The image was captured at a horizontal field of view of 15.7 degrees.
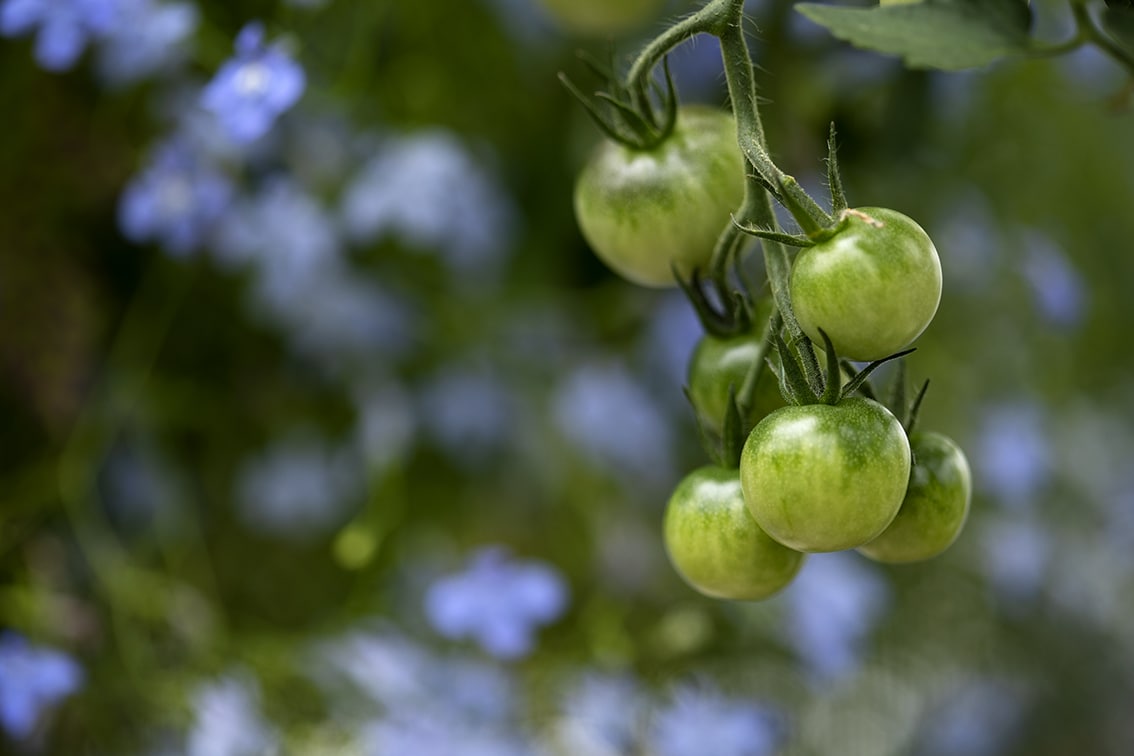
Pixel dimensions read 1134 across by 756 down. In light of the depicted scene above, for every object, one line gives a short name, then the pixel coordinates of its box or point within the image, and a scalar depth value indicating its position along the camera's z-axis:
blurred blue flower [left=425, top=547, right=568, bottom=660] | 1.01
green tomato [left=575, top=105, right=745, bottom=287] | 0.79
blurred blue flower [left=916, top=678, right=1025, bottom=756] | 1.64
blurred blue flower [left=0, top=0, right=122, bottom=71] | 0.94
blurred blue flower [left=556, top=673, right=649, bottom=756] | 1.06
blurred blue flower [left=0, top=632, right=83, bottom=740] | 0.96
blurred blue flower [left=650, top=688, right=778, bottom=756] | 1.03
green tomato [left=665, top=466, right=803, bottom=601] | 0.77
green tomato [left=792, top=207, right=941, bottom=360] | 0.74
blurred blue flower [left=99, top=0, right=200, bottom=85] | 0.96
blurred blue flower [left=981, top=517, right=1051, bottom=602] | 1.42
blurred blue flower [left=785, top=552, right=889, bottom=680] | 1.16
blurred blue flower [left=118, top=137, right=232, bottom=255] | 1.05
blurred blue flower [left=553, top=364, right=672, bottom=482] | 1.20
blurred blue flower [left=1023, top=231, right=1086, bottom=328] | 1.26
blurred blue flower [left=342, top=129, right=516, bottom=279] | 1.09
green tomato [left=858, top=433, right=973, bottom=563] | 0.77
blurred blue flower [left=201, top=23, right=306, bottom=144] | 0.92
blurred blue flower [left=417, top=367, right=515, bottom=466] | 1.24
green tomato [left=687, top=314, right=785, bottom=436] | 0.78
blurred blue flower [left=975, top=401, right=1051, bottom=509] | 1.34
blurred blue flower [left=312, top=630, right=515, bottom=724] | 1.09
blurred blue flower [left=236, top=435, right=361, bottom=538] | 1.25
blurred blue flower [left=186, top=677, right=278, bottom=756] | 1.03
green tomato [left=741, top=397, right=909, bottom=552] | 0.74
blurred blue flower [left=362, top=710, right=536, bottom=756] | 1.04
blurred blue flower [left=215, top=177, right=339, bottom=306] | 1.11
